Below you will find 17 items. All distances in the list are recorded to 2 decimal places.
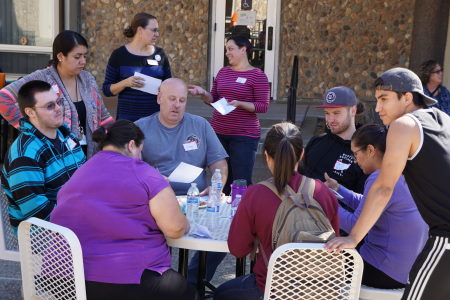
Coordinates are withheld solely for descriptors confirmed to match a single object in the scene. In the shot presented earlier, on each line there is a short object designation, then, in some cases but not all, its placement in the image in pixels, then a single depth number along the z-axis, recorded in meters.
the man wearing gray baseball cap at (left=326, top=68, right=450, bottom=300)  2.22
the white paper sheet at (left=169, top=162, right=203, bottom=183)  3.70
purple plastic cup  3.42
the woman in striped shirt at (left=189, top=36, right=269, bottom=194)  4.83
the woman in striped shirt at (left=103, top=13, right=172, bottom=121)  4.73
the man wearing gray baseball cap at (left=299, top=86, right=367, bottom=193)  3.56
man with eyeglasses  2.97
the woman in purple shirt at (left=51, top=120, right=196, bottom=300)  2.49
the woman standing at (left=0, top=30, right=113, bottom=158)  3.95
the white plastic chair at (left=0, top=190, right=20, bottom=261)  3.15
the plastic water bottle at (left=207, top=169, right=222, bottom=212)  3.28
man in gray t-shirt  3.81
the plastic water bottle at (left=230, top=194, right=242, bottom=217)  3.29
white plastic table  2.72
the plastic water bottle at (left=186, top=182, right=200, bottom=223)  3.12
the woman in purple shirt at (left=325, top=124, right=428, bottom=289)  2.73
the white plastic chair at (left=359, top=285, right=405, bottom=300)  2.75
